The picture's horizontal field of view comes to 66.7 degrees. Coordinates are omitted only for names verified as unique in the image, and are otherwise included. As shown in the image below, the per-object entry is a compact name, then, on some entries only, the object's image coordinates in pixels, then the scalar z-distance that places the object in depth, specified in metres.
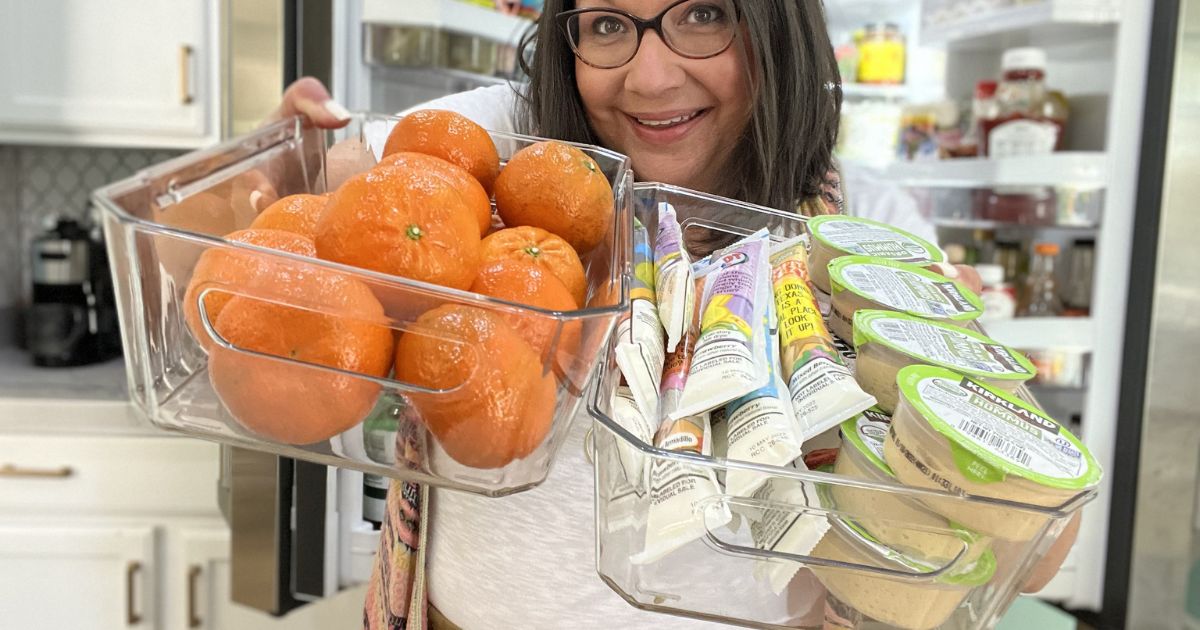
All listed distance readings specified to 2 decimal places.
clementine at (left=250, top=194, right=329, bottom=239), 0.48
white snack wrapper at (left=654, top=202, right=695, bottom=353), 0.50
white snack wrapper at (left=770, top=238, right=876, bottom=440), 0.45
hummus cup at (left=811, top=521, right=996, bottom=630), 0.41
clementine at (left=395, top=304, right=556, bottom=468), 0.40
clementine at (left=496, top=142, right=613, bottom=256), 0.54
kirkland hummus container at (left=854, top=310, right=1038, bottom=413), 0.47
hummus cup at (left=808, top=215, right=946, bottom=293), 0.60
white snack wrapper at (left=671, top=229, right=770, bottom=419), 0.45
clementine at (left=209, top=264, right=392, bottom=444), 0.39
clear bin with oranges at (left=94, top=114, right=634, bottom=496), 0.39
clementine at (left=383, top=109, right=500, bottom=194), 0.58
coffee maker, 2.02
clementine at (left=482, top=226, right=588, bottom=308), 0.48
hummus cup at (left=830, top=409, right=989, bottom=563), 0.40
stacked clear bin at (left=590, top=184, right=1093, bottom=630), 0.40
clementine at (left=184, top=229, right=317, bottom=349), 0.39
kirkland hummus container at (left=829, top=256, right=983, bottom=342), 0.53
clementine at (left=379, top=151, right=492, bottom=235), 0.50
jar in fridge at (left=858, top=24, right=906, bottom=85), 2.08
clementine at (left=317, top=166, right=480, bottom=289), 0.44
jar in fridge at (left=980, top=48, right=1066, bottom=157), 1.64
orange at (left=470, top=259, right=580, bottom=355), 0.40
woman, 0.79
